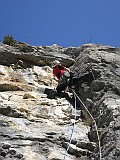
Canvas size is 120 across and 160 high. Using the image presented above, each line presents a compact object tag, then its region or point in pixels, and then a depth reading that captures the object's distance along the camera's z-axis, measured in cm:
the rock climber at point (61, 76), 1295
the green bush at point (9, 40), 1850
